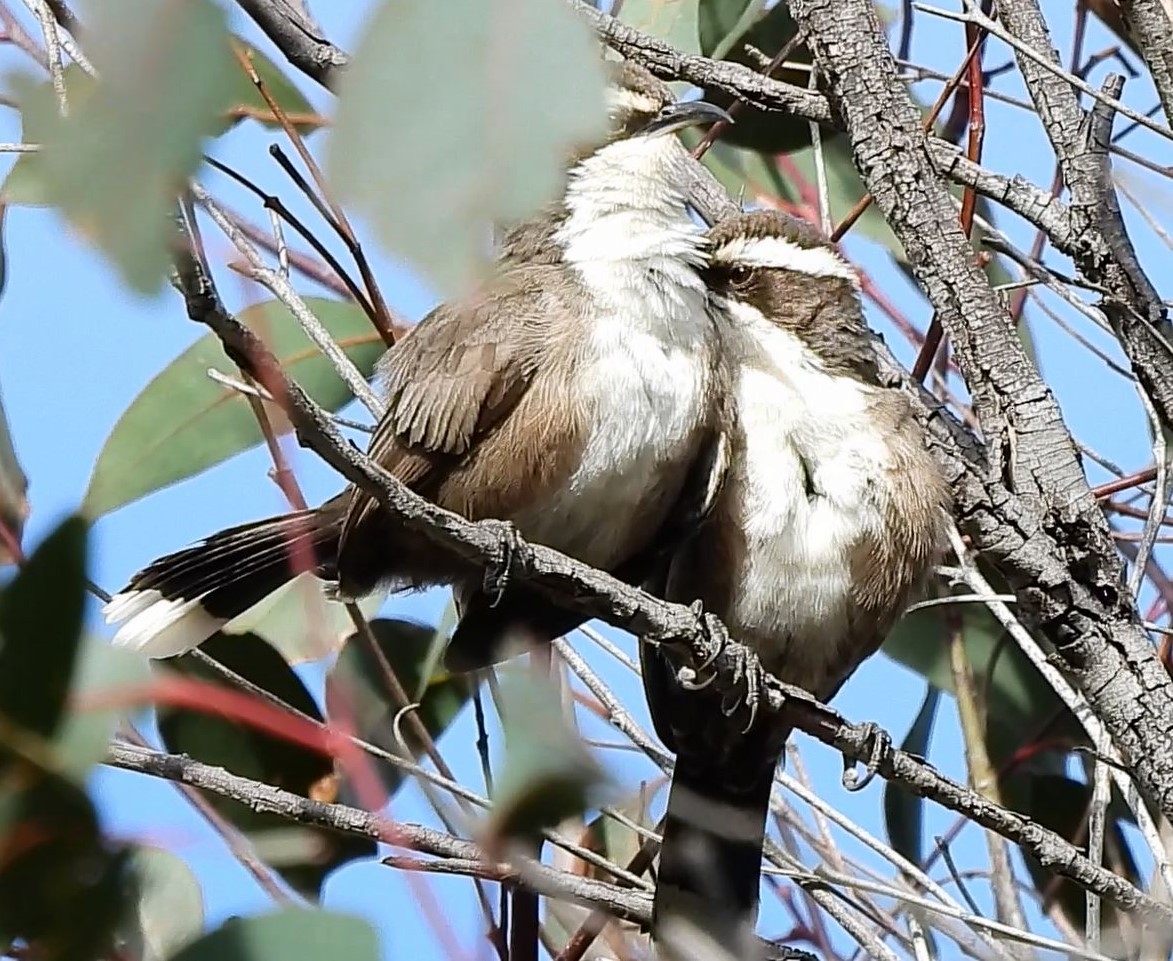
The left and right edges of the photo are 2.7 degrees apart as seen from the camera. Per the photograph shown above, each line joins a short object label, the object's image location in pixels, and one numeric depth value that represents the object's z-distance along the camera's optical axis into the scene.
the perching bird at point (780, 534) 6.33
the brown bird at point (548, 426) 6.31
